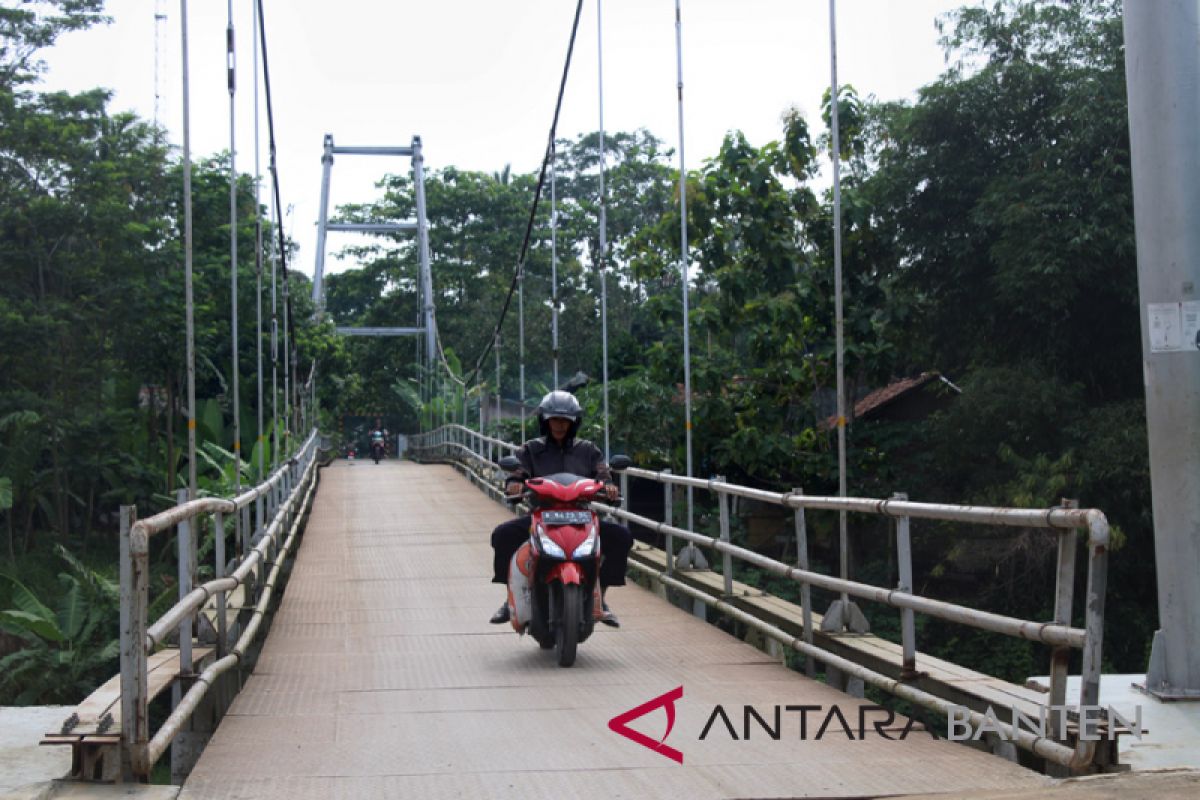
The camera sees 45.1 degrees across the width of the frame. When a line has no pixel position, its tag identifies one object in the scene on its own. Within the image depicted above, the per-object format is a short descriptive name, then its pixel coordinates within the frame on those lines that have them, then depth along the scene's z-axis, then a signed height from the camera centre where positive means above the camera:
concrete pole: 5.36 +0.66
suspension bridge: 4.38 -1.04
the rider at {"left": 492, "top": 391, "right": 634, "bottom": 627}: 7.71 -0.09
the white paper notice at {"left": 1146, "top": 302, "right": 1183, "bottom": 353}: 5.45 +0.42
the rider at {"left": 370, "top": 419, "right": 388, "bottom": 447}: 43.85 +0.54
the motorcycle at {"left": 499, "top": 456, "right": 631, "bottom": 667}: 7.14 -0.58
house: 25.61 +0.76
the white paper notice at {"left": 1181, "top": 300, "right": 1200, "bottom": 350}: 5.42 +0.41
